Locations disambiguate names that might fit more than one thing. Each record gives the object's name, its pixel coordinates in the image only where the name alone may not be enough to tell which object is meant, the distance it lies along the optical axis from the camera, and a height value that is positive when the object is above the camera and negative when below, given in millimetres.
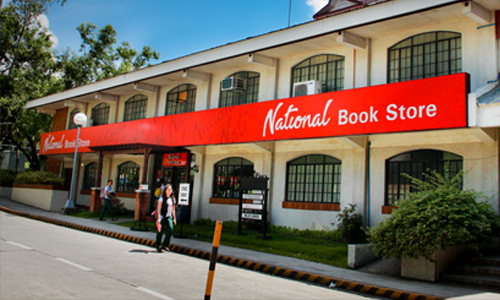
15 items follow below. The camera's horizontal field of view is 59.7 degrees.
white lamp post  22016 +3720
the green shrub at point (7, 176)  30859 +947
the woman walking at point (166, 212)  12469 -352
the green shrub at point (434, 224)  9516 -130
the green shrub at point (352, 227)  13934 -457
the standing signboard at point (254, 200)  15148 +199
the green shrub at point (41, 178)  25859 +822
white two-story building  11977 +3136
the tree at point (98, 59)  38469 +12804
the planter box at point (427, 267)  9953 -1134
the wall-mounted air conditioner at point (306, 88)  15438 +4331
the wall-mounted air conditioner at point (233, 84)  18578 +5142
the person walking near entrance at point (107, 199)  20097 -131
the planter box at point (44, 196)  24125 -219
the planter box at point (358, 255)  11110 -1088
